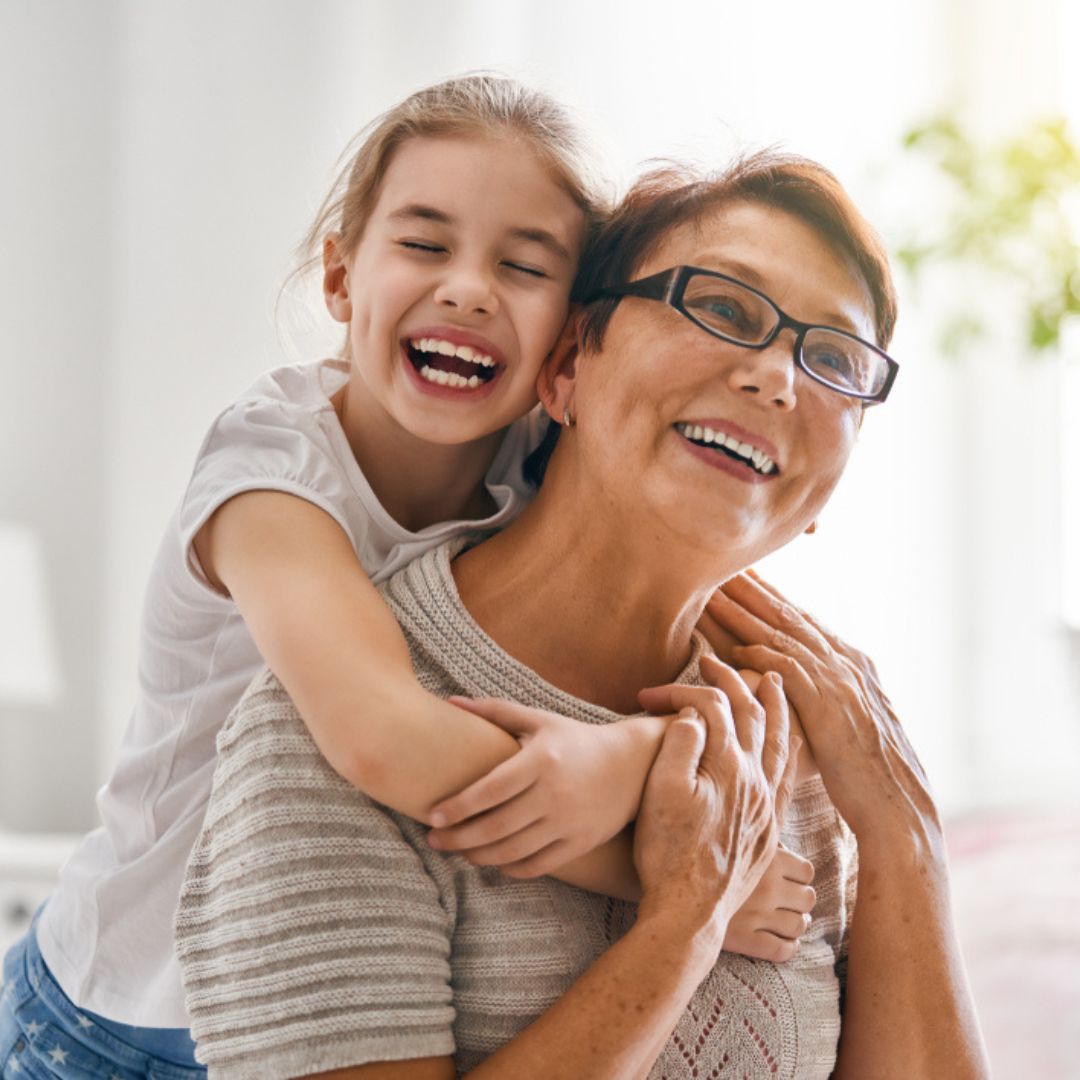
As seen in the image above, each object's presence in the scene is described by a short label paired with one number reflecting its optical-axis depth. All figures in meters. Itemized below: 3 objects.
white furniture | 2.88
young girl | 1.17
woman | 1.14
